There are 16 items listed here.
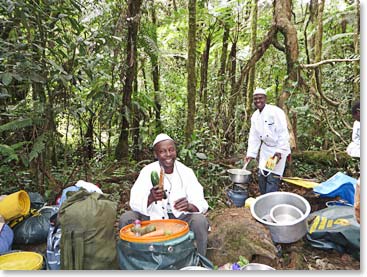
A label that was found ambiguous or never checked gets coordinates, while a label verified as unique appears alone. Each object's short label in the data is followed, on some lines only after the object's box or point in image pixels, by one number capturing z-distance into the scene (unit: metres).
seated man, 2.40
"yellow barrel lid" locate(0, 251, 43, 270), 2.20
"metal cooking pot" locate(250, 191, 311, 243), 2.56
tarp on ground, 3.17
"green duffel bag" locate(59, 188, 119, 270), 2.12
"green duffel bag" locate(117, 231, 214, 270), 2.07
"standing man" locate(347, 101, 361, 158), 2.40
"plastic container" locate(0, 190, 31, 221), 2.57
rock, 2.50
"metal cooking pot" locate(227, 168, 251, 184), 3.68
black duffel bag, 2.61
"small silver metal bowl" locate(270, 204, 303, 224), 2.77
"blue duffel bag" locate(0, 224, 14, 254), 2.37
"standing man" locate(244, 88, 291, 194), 3.62
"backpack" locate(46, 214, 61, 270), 2.29
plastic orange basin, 2.08
